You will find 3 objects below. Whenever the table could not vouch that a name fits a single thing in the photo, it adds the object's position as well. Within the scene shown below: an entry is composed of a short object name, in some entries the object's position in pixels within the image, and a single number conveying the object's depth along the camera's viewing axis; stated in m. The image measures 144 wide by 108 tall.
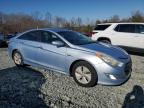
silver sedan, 2.80
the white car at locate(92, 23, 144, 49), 5.50
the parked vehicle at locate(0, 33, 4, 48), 8.64
